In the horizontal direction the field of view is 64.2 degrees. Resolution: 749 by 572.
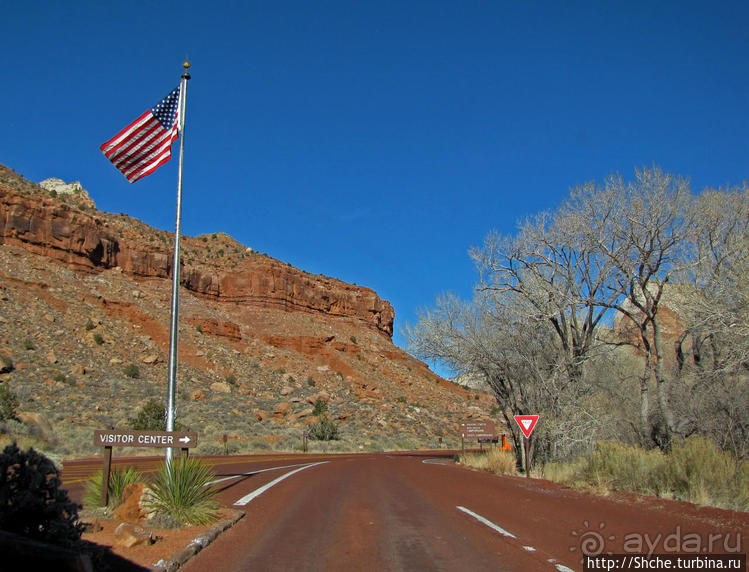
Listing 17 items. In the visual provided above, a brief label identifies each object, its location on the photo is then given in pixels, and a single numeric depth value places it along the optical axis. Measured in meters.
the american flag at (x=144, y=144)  11.77
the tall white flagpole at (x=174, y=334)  10.06
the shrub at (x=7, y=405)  24.94
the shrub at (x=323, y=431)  41.25
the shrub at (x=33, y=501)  4.89
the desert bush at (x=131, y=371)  46.06
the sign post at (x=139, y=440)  9.11
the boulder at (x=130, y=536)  6.60
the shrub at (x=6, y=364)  38.17
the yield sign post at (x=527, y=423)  16.54
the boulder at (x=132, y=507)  8.12
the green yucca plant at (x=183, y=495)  8.17
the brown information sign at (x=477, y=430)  27.14
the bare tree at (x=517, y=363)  17.53
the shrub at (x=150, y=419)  31.35
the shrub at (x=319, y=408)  47.78
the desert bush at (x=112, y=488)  8.82
